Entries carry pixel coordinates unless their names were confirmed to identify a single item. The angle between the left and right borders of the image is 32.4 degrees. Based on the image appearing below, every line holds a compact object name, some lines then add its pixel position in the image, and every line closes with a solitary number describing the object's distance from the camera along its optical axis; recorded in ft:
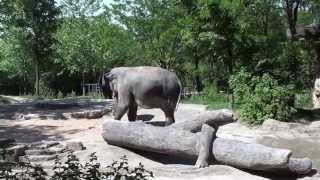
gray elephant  42.24
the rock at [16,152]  36.01
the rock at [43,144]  38.79
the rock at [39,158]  35.96
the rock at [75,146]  38.22
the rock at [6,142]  38.93
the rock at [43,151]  37.32
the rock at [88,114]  57.72
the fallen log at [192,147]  32.81
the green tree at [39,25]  112.57
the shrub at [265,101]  56.18
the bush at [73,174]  15.83
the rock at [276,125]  52.58
